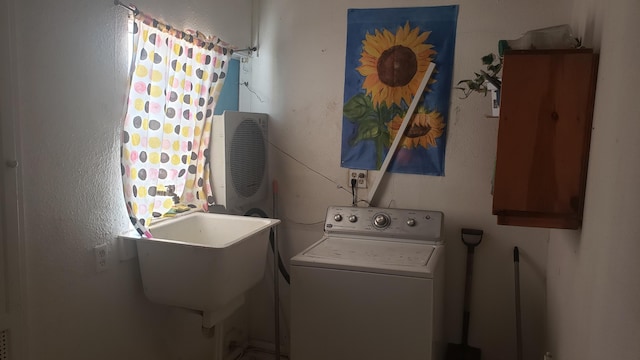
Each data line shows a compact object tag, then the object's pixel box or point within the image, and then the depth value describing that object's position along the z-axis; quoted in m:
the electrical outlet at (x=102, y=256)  1.77
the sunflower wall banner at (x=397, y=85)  2.57
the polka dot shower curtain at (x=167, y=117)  1.92
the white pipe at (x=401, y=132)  2.58
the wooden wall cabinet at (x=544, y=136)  1.42
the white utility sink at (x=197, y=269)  1.81
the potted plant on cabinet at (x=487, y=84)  1.97
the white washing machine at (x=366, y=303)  1.88
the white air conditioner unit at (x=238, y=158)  2.49
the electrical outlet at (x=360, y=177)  2.76
